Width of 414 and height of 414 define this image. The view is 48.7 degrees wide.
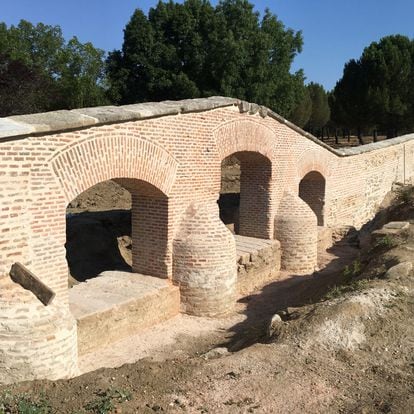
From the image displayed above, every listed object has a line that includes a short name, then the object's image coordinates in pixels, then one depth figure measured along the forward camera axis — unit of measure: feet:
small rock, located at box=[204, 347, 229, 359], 18.14
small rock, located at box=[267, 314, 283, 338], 18.03
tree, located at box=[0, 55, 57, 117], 54.44
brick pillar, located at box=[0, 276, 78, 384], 16.14
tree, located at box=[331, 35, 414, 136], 99.66
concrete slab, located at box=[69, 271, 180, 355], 21.36
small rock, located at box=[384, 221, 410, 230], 32.26
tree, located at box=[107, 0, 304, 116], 69.87
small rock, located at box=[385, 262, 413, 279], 21.42
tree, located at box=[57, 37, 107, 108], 72.43
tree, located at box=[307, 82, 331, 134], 152.35
